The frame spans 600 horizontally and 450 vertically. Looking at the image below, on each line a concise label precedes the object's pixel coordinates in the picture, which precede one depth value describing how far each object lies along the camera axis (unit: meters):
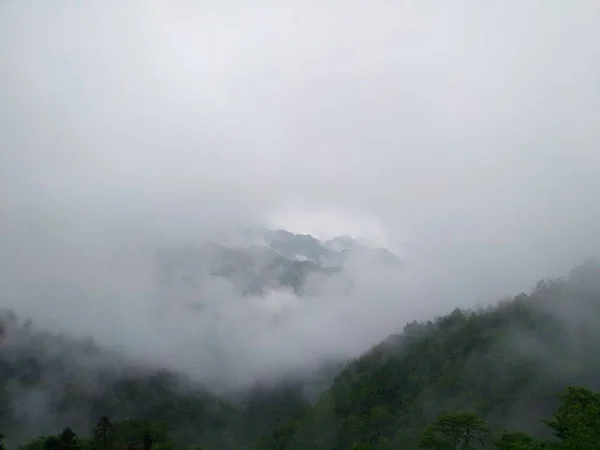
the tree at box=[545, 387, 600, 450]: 38.84
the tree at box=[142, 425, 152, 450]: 61.56
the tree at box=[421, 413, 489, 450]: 59.75
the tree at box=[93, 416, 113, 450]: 65.81
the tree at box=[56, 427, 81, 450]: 54.56
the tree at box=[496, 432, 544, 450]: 42.76
